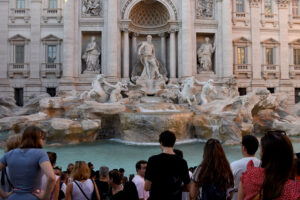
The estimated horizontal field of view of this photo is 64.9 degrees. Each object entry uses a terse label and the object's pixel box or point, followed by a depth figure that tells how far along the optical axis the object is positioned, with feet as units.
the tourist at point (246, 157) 8.57
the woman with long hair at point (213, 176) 7.68
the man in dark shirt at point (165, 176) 8.02
